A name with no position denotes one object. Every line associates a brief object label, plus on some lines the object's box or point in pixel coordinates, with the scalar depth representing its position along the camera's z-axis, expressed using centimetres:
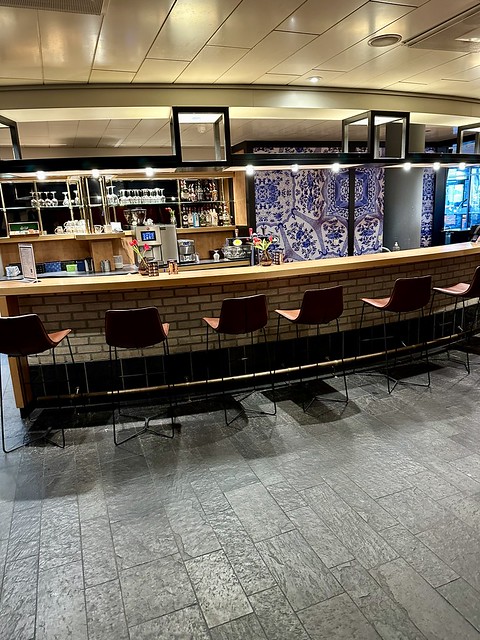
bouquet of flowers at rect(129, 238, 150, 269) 416
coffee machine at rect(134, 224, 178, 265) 713
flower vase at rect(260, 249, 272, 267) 441
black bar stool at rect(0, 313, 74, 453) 321
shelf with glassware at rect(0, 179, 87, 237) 759
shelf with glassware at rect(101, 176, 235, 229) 784
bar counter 379
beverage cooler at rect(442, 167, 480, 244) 927
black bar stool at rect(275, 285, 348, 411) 376
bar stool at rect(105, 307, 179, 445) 334
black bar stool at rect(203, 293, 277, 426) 358
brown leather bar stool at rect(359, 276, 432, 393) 409
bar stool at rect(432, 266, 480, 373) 451
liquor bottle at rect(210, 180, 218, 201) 826
